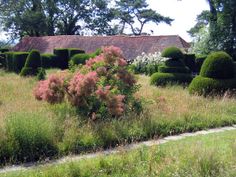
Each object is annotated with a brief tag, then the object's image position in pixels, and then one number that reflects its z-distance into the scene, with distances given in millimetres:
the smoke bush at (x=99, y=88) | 9578
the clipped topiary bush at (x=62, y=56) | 34094
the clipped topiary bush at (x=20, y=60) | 28172
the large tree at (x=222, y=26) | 25797
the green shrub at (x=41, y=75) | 19681
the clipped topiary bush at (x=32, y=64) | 22812
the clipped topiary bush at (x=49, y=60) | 32869
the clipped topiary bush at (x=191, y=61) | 28359
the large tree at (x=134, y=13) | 54031
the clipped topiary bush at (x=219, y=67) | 14320
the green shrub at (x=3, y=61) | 33906
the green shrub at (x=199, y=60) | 27058
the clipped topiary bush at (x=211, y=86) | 13797
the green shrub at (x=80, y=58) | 28442
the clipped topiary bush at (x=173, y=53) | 18406
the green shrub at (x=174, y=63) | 18516
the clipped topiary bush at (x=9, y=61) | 30047
